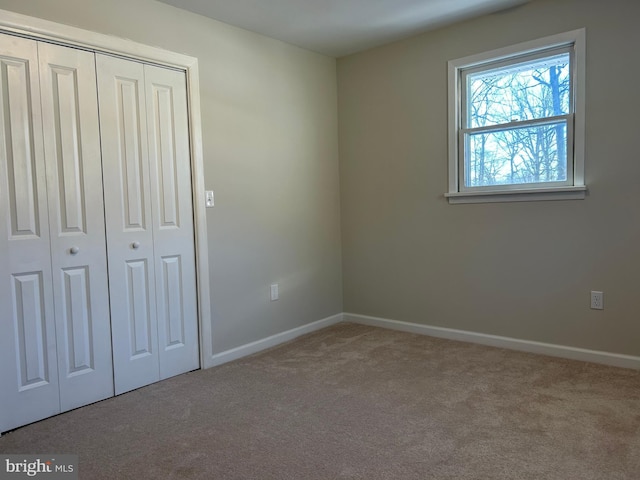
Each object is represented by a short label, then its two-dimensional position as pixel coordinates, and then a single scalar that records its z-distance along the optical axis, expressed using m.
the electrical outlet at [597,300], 2.90
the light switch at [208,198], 3.07
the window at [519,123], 2.93
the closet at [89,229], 2.26
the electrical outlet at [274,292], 3.58
